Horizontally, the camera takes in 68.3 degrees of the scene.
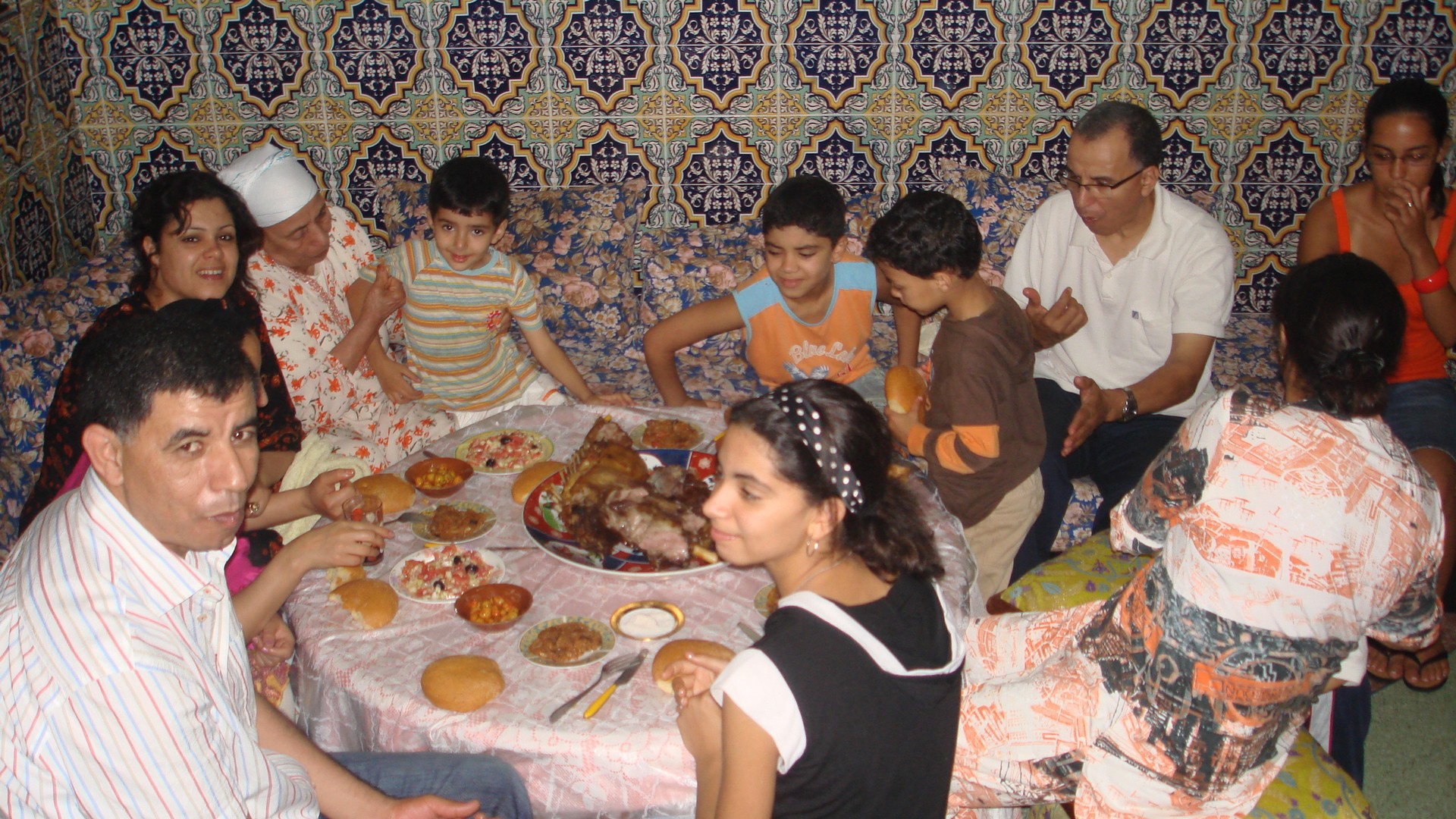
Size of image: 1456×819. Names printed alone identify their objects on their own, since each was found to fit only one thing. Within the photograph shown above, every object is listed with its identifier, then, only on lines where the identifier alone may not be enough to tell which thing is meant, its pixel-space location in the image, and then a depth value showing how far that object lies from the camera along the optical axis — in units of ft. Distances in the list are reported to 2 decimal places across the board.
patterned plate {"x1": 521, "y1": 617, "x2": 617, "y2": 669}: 7.41
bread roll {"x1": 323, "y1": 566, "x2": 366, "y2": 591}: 8.43
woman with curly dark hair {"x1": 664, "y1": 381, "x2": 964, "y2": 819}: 5.88
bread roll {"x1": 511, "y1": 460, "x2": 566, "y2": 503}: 9.73
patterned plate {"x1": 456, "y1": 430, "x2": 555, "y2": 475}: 10.26
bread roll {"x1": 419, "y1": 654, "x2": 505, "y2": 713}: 7.04
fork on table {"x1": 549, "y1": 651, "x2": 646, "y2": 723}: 7.35
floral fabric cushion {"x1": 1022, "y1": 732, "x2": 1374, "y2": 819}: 7.82
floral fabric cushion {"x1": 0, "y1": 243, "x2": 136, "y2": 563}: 11.91
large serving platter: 8.51
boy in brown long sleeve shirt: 10.26
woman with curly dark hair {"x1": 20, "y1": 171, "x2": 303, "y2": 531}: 10.74
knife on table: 6.97
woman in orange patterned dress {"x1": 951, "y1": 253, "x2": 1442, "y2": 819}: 7.10
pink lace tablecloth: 6.81
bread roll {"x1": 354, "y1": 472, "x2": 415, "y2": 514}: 9.55
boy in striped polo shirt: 13.21
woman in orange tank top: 12.42
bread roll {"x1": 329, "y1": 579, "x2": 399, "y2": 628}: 7.91
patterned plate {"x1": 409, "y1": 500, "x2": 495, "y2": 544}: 9.05
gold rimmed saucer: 7.75
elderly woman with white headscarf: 12.84
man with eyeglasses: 12.71
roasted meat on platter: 8.61
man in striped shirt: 5.31
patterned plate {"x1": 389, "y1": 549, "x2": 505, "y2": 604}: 8.41
